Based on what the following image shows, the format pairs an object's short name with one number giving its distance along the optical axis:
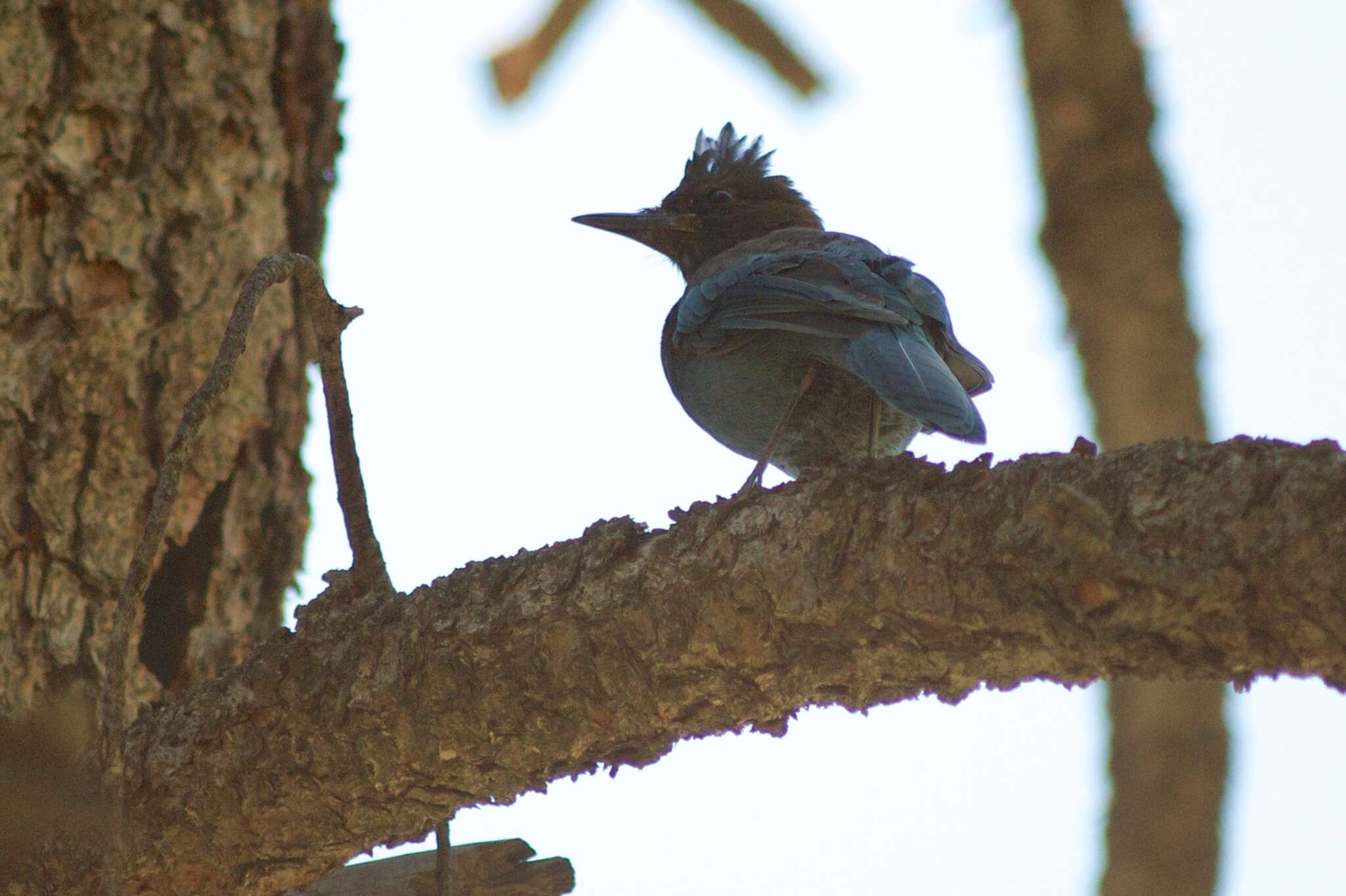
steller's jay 7.43
